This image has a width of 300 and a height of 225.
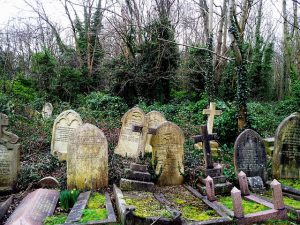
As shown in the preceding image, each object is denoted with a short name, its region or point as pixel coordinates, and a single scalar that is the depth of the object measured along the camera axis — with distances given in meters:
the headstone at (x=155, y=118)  7.99
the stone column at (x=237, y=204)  3.51
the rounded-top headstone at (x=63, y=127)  7.15
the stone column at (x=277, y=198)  3.70
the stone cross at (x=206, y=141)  5.22
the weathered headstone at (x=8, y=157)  5.12
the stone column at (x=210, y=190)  4.39
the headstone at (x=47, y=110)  11.91
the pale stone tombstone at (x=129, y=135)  7.38
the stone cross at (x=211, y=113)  8.35
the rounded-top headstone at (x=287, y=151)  5.60
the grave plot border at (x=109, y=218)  3.28
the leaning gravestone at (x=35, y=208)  3.46
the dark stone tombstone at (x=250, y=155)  5.28
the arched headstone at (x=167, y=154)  5.48
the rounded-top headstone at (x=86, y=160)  4.96
